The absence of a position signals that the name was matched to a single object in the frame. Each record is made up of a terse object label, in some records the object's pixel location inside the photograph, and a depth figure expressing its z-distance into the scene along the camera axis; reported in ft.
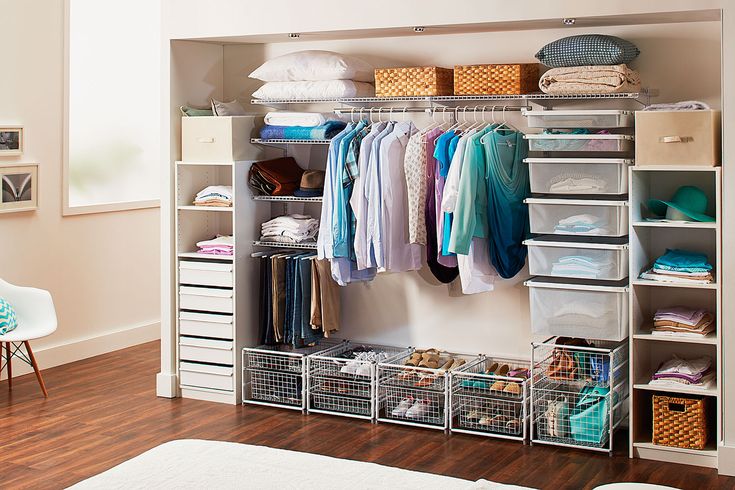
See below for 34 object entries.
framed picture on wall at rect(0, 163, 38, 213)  18.54
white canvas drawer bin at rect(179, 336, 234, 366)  17.17
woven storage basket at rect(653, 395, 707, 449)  13.82
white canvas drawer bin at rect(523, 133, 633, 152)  14.16
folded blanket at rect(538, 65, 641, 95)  14.02
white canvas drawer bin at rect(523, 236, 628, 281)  14.25
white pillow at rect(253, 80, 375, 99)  16.21
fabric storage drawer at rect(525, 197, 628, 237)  14.19
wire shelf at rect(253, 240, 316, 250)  16.96
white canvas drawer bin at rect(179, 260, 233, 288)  17.02
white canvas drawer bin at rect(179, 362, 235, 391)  17.21
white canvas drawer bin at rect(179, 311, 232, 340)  17.08
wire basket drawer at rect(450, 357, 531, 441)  15.02
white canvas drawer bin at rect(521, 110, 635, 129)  14.30
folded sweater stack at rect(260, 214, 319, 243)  17.07
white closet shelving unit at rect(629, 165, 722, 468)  13.67
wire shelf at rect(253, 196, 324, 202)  16.83
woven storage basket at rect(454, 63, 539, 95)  14.97
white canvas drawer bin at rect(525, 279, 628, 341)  14.24
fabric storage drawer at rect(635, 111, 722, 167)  13.46
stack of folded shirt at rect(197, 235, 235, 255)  17.13
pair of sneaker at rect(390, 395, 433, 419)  15.74
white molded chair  17.54
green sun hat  13.89
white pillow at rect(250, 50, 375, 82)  16.24
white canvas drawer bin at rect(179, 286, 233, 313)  17.03
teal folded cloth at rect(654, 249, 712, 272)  13.76
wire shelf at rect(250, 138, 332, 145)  16.65
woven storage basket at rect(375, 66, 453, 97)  15.49
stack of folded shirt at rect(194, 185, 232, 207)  17.20
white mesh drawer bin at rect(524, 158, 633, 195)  14.19
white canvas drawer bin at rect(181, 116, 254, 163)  16.94
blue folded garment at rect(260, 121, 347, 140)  16.60
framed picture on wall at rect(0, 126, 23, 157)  18.44
